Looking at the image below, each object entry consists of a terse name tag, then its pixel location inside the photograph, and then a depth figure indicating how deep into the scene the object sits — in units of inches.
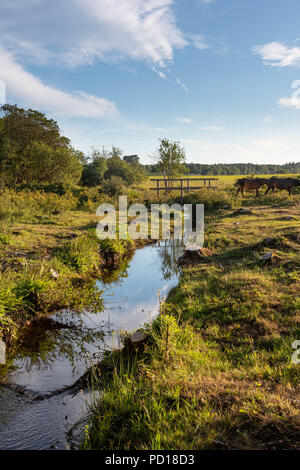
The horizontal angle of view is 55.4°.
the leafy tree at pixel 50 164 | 1067.3
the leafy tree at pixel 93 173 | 1320.1
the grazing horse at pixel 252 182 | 898.9
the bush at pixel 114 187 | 1041.5
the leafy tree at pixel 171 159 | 1224.5
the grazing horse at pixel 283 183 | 852.0
